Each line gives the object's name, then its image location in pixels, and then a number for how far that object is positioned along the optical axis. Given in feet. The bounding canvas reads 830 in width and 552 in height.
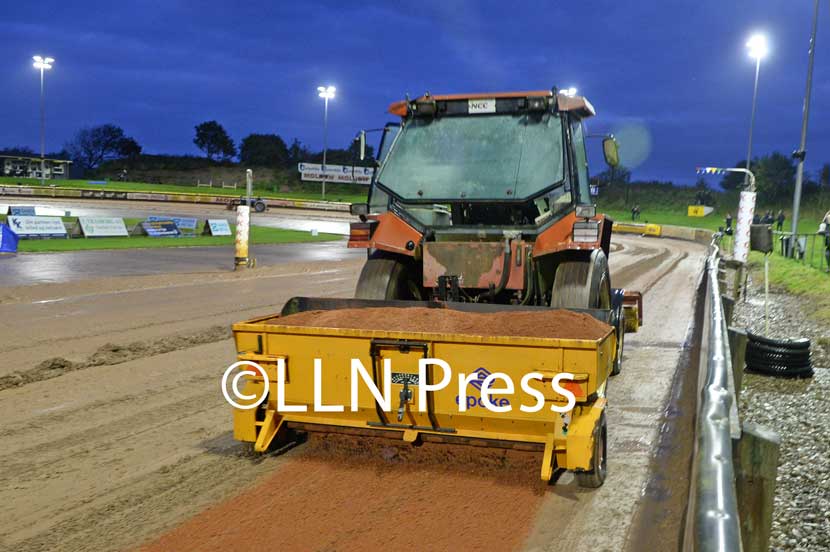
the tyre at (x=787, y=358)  27.73
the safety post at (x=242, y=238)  66.03
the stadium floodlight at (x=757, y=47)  124.06
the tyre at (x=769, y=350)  27.76
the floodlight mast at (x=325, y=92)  216.95
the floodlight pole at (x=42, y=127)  207.21
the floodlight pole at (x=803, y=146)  82.69
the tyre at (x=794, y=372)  27.86
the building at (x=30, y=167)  268.00
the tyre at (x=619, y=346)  27.42
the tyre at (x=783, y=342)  27.68
